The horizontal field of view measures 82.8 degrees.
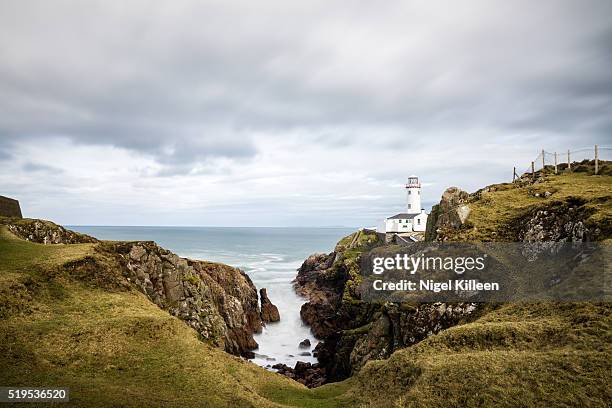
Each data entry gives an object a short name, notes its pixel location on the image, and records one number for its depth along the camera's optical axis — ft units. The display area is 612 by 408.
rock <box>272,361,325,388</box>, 139.23
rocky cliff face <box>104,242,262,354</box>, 125.90
